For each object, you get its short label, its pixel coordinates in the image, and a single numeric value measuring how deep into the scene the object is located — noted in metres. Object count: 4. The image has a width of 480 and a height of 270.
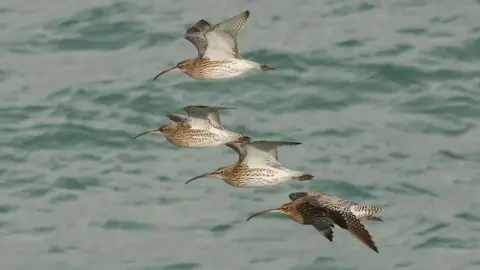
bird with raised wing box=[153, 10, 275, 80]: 23.31
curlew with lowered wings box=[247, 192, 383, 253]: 19.03
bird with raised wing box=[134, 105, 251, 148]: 22.75
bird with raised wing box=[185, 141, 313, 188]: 21.97
